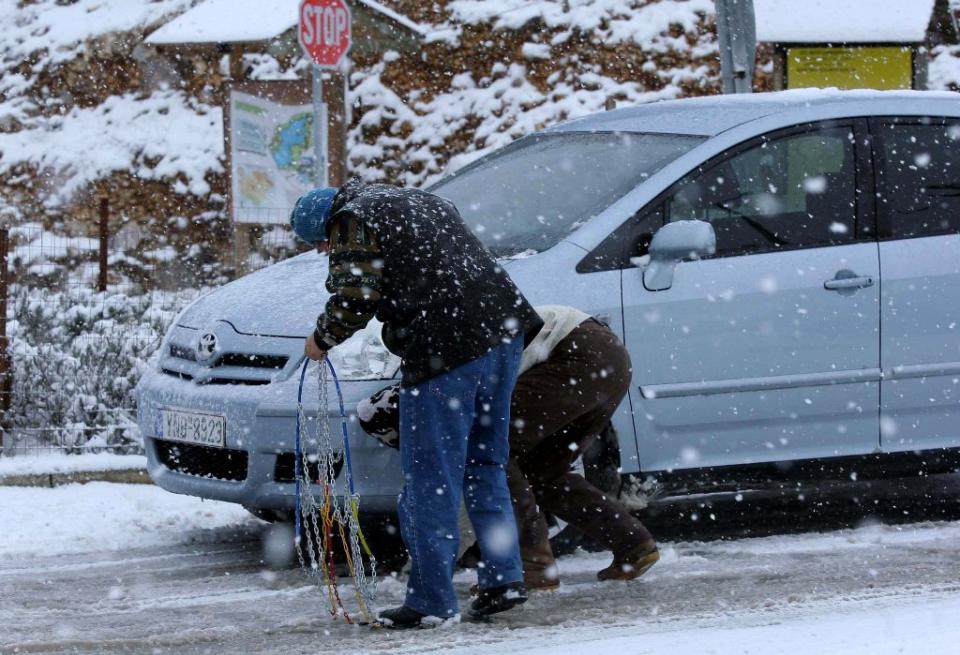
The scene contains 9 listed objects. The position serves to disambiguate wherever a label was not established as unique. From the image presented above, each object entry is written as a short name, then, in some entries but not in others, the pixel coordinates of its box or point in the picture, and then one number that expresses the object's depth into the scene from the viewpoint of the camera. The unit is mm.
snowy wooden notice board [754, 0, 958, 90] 25437
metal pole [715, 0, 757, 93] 18516
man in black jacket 8953
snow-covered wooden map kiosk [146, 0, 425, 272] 25437
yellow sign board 25687
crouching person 10086
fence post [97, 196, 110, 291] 21281
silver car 10977
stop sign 20094
